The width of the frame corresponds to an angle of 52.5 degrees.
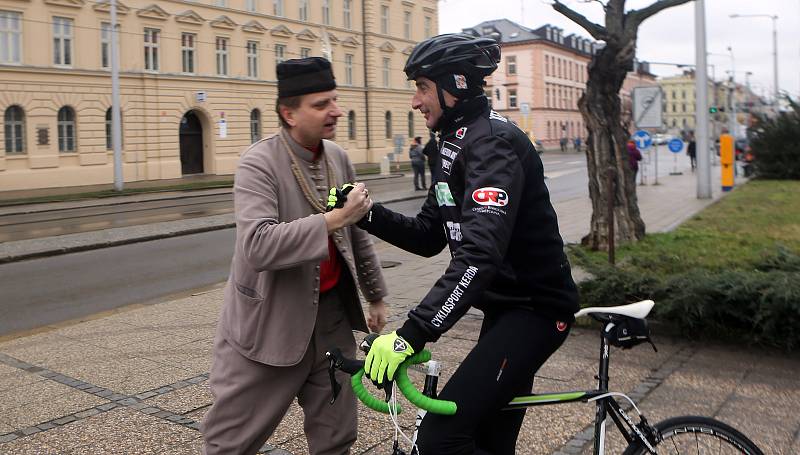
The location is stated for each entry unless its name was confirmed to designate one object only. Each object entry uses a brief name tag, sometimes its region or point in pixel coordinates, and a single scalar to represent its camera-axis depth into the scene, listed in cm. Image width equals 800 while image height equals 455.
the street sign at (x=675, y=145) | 3055
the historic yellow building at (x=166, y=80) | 3306
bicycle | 262
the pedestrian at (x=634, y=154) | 2389
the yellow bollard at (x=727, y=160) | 2448
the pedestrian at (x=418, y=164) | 2845
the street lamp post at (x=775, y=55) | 6372
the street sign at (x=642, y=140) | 2602
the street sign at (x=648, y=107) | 2000
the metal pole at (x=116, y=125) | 2964
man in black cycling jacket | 238
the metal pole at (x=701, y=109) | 2209
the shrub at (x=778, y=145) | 2630
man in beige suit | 290
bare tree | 1125
